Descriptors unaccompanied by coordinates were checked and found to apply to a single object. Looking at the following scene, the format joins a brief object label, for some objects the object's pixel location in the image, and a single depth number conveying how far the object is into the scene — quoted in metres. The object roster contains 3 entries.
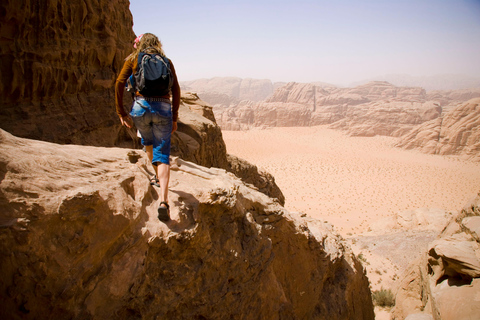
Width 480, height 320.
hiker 2.69
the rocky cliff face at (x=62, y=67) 4.74
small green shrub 8.23
